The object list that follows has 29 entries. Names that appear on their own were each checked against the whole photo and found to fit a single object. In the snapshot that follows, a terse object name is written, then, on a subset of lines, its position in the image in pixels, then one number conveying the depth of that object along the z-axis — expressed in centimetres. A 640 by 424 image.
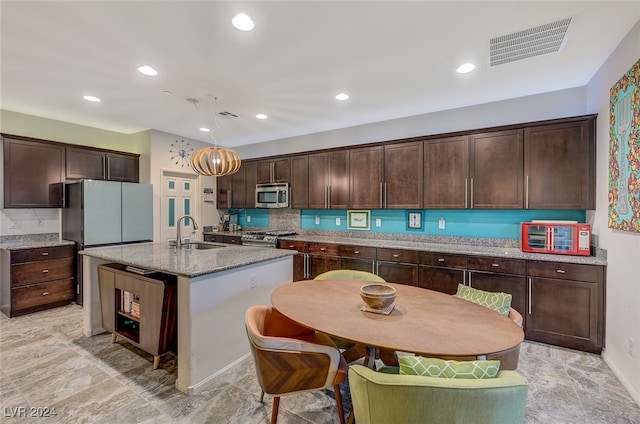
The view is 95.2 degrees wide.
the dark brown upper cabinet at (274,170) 515
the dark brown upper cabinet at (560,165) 293
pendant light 334
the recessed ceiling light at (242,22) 206
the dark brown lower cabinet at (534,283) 272
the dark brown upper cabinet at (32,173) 384
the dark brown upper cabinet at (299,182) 493
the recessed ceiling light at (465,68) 274
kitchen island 219
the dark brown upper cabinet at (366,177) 421
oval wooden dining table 132
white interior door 528
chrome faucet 324
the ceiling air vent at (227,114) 412
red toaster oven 288
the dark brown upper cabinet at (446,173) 359
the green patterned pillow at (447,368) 113
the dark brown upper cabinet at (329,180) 454
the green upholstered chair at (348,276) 230
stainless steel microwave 509
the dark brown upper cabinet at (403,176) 390
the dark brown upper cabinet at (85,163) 437
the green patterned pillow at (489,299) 199
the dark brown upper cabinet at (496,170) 328
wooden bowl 169
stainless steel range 473
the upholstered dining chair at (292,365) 156
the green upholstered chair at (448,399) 102
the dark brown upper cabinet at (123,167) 482
